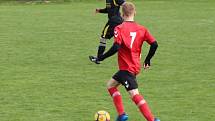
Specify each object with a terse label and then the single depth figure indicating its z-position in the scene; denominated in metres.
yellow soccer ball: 15.98
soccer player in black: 27.87
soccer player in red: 15.25
